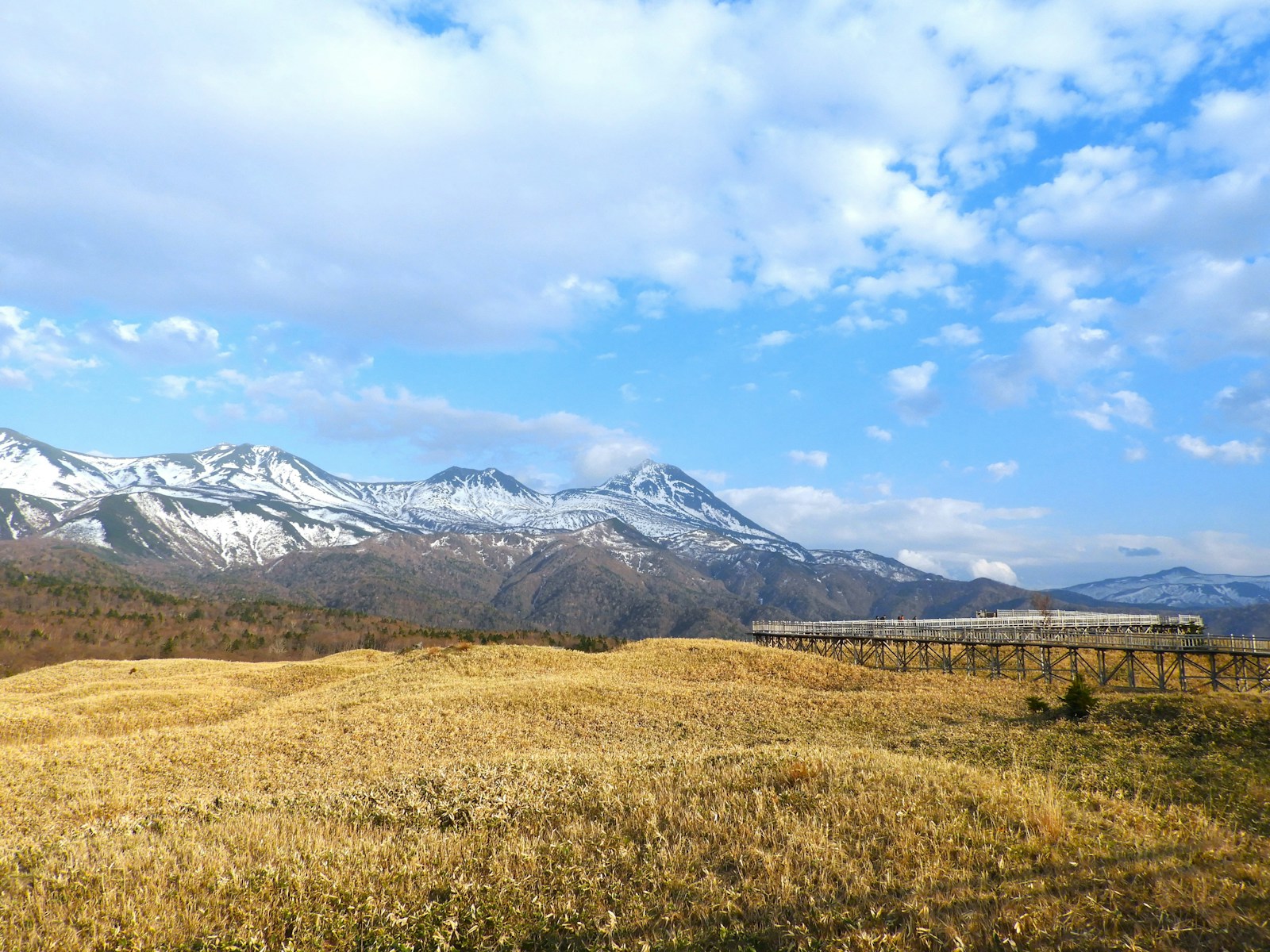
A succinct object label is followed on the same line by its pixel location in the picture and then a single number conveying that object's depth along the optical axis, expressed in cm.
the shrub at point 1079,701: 2831
